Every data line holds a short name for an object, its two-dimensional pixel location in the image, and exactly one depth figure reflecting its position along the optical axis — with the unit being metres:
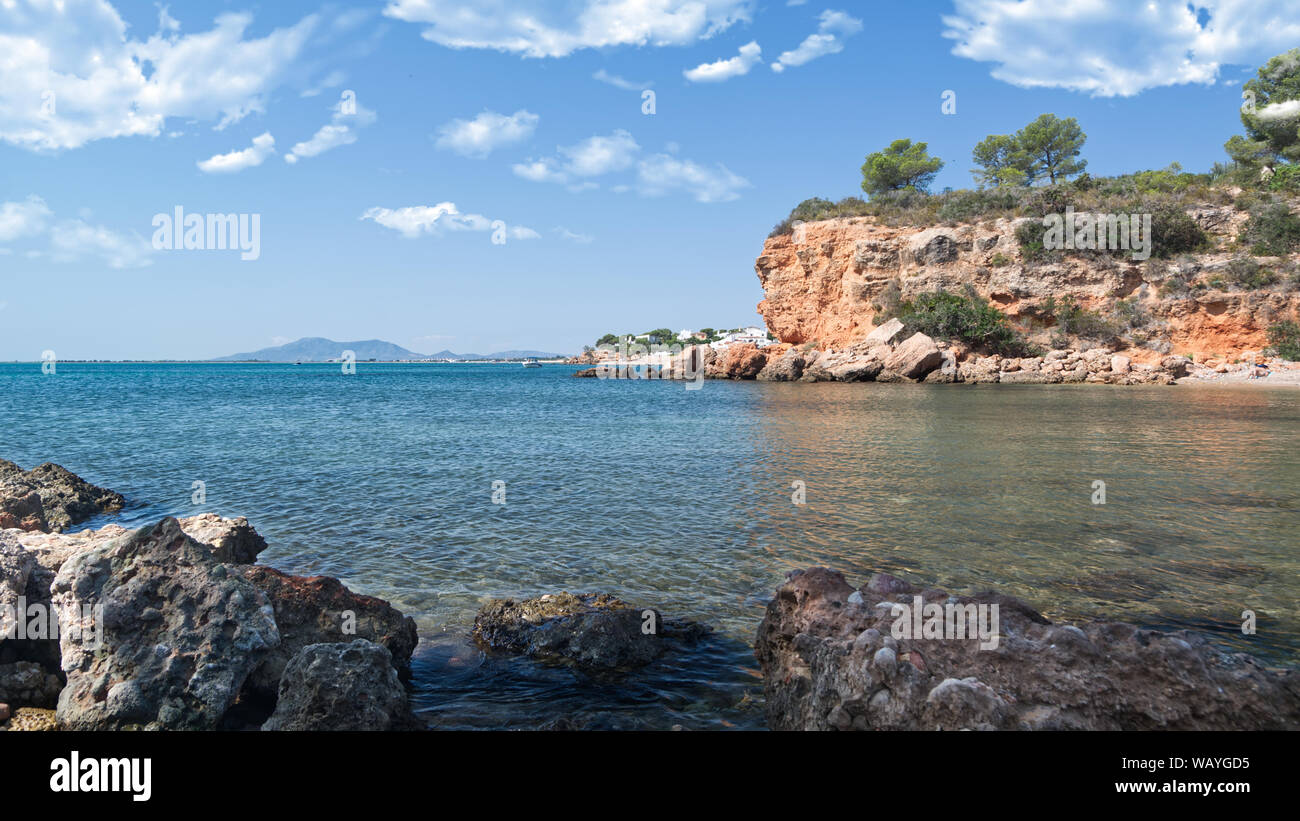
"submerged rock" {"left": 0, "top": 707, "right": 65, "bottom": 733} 4.67
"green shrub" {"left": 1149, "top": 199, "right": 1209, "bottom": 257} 46.31
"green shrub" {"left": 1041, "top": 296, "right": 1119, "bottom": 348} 46.38
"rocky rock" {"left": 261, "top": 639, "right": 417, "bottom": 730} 4.54
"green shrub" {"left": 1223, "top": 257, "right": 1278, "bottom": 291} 41.78
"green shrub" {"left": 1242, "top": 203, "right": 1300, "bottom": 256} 42.75
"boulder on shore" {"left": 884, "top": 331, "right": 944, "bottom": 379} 46.66
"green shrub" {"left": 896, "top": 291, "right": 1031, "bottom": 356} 48.69
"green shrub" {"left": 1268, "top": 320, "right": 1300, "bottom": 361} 39.44
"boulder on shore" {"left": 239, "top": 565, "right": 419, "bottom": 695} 5.80
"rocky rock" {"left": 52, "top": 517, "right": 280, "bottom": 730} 4.72
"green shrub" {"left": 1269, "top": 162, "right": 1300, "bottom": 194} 45.72
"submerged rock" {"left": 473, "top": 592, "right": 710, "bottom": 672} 6.26
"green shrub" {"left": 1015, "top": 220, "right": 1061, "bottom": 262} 49.34
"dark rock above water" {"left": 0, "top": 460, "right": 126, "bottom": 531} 9.88
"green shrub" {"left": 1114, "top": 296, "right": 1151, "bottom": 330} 45.34
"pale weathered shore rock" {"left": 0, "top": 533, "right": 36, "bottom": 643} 5.18
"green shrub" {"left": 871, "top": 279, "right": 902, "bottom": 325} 53.88
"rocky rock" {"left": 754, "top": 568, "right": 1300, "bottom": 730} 3.90
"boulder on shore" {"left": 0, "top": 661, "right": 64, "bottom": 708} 4.91
